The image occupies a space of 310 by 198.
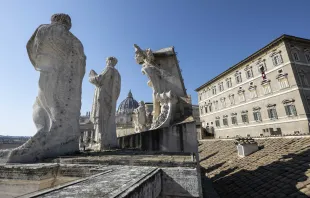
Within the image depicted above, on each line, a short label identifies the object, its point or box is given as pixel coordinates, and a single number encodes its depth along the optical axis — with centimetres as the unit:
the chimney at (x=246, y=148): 1132
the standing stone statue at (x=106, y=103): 625
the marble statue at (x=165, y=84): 643
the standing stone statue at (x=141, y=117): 927
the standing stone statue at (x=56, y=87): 452
